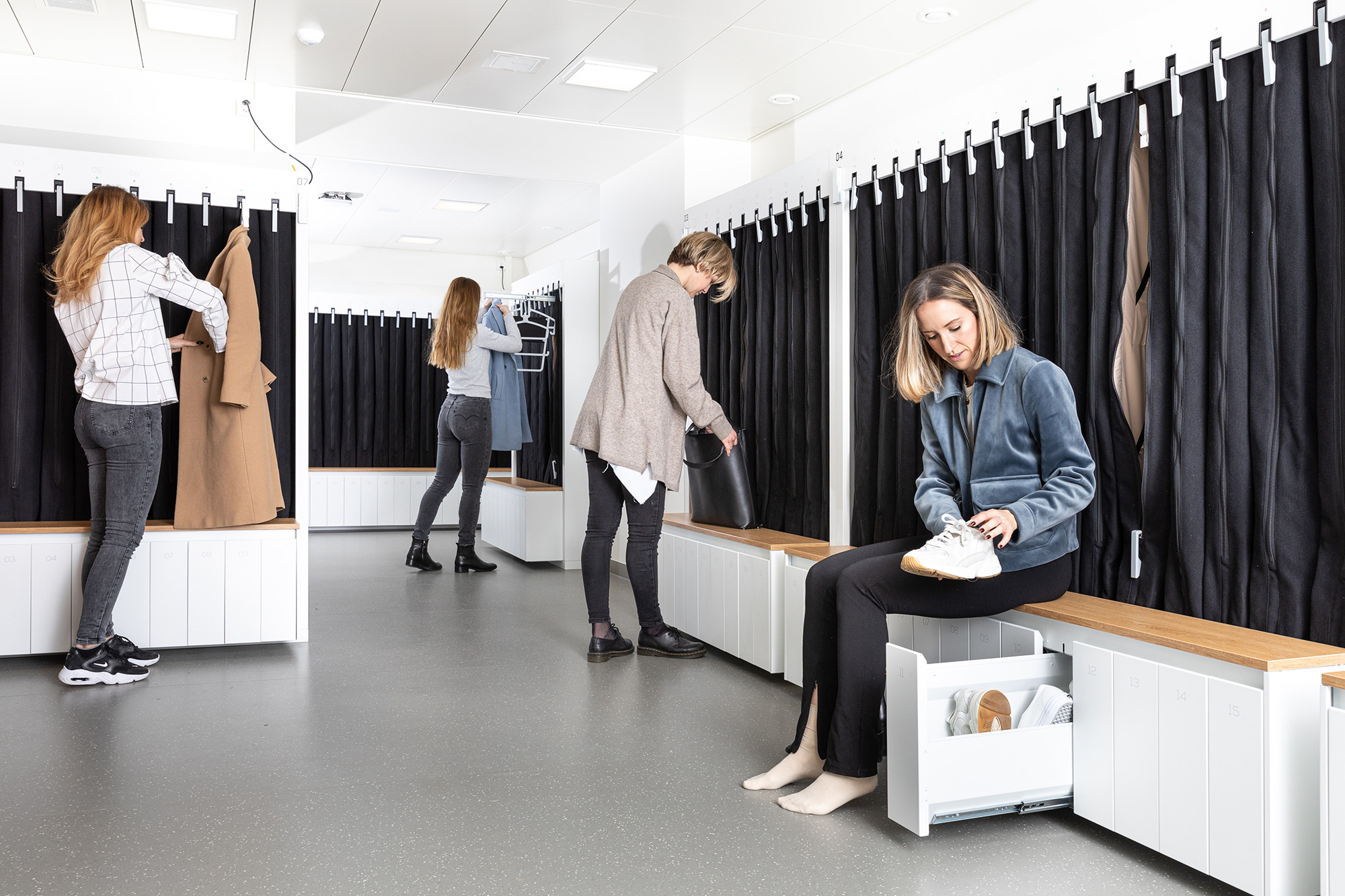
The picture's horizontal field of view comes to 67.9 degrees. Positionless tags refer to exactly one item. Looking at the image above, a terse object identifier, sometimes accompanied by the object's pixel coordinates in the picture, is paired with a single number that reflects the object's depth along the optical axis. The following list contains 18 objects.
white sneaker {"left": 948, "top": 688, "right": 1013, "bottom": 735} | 2.10
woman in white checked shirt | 3.29
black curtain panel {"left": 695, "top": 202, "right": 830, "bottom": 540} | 3.73
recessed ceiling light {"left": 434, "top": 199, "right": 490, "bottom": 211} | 7.27
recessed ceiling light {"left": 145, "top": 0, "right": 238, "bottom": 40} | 3.51
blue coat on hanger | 6.05
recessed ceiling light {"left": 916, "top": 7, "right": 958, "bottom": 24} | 3.47
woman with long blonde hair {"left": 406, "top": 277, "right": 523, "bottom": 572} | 5.70
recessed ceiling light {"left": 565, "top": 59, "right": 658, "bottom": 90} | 4.16
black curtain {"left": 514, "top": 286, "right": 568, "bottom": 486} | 6.36
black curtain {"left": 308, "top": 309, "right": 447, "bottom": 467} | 8.46
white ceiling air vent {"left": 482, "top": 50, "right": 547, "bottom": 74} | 4.02
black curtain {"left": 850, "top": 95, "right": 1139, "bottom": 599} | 2.48
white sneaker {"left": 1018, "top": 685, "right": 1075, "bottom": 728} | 2.11
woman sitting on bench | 2.14
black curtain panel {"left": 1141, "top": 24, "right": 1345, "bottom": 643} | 1.99
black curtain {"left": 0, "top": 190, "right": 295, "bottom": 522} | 3.68
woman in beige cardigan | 3.44
